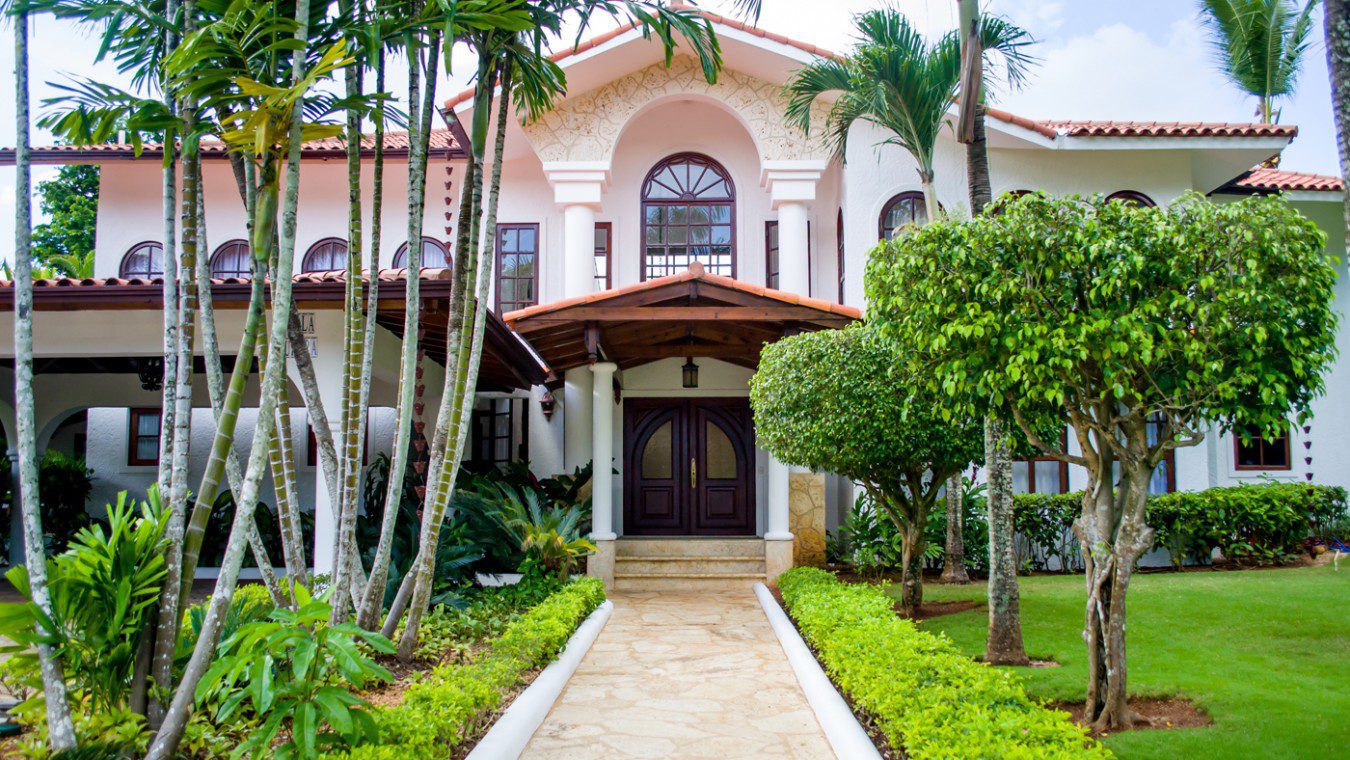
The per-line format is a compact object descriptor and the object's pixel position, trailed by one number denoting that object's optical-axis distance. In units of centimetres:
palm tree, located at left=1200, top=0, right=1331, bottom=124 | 1833
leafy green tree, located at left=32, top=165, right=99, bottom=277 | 2186
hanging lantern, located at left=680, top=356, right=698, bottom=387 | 1371
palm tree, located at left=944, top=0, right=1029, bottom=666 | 722
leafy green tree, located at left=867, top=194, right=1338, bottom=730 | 486
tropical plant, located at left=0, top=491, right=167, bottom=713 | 422
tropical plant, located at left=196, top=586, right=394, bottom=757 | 393
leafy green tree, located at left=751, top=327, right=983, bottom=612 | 827
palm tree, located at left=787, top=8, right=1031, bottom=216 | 970
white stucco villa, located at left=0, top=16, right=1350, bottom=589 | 1304
